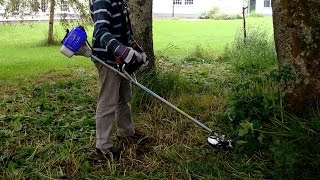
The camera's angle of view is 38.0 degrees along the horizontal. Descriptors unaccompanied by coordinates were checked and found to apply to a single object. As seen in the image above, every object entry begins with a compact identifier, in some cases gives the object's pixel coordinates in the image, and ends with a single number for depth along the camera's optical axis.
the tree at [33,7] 15.55
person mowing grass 3.96
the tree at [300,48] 4.12
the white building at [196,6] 43.00
